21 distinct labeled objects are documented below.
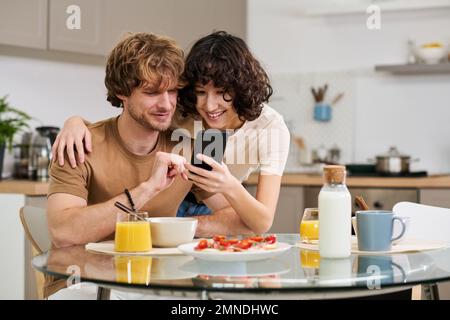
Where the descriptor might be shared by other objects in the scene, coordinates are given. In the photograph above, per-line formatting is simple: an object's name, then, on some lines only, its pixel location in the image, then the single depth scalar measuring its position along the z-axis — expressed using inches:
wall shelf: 181.3
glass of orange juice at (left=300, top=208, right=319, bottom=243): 76.2
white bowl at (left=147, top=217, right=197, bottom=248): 70.4
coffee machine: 155.6
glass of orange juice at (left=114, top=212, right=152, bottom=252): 67.6
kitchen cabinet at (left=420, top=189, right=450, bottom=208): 162.2
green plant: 154.9
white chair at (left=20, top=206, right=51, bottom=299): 86.0
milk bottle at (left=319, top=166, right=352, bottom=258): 65.5
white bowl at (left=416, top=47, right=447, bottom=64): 182.5
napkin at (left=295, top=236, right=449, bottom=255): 70.2
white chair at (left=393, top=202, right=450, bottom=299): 93.8
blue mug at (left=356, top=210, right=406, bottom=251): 68.7
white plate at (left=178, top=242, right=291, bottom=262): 61.4
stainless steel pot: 175.8
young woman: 86.0
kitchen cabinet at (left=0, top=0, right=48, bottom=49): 149.3
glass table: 52.2
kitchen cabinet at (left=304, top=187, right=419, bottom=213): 166.9
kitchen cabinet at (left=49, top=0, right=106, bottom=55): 158.6
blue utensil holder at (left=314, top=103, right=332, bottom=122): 198.8
